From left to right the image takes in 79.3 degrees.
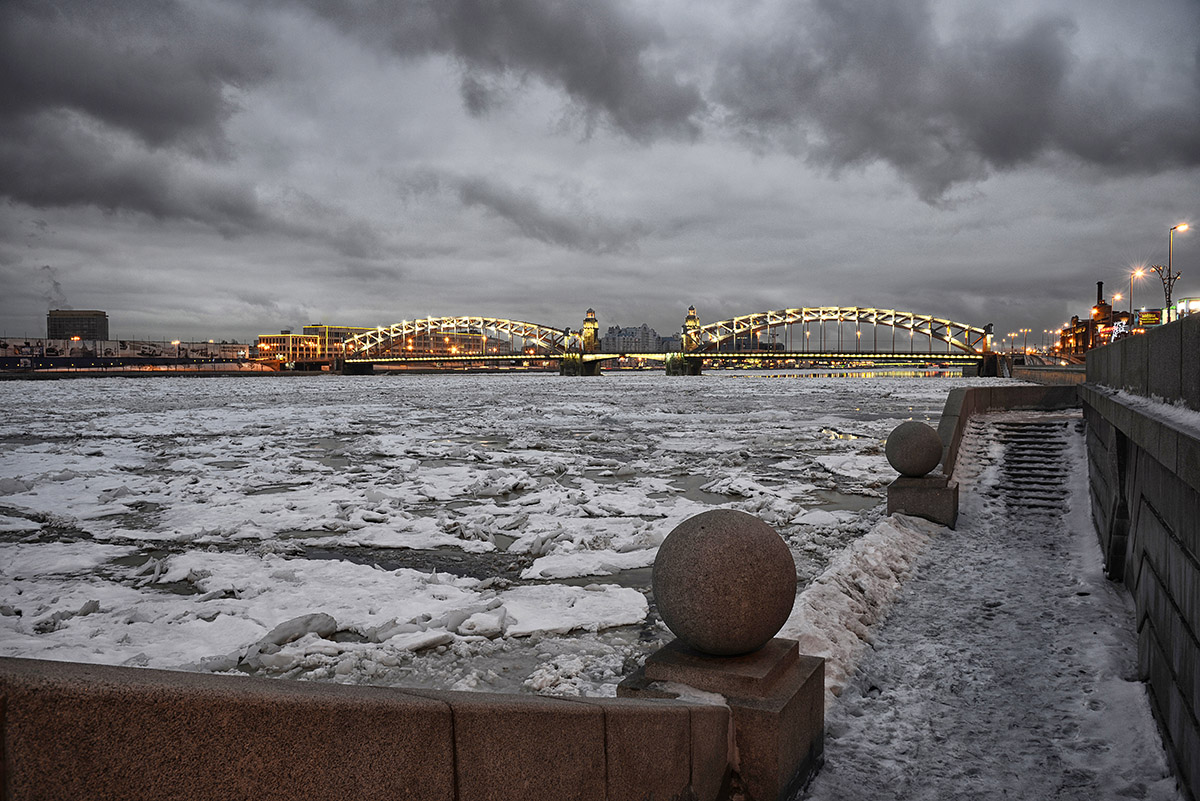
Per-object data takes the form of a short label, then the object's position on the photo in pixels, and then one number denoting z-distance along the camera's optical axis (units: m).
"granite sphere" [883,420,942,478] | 10.31
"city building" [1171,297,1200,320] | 49.91
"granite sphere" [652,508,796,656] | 3.66
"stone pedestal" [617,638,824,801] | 3.58
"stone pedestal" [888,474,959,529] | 10.05
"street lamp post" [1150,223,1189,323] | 37.62
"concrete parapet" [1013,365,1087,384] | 29.27
